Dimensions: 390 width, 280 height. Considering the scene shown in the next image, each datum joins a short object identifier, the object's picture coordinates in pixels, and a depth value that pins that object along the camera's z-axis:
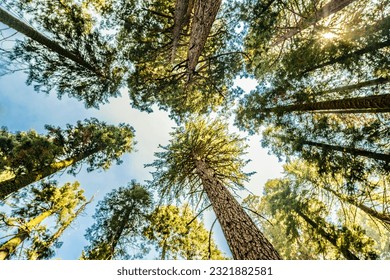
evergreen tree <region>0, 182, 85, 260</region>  5.66
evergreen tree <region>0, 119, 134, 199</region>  4.99
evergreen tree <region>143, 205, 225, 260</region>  8.12
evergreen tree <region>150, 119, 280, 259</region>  5.26
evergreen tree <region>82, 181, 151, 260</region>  7.52
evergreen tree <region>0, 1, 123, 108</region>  5.64
